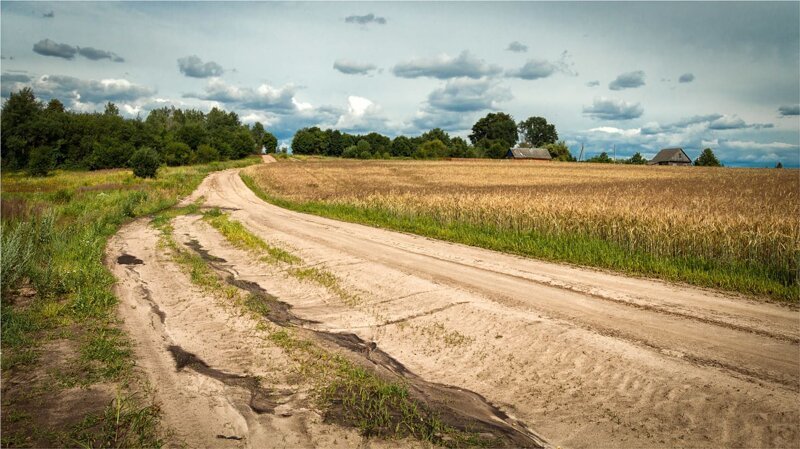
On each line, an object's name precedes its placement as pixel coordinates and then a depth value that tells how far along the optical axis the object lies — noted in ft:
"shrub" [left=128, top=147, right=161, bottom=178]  163.43
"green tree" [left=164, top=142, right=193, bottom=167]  296.44
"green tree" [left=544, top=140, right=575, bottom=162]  440.86
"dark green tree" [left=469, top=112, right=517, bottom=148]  520.83
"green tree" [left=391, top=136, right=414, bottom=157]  485.15
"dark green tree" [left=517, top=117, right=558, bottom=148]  544.21
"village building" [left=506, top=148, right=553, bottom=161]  414.41
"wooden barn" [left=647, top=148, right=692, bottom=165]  382.22
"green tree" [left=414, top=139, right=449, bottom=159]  407.85
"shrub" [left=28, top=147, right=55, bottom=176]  219.82
